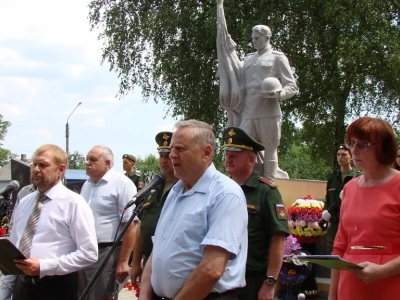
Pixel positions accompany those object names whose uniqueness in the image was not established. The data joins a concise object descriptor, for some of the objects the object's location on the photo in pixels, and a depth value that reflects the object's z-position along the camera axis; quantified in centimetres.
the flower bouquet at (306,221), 739
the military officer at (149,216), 507
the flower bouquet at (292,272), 694
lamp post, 3931
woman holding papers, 326
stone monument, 962
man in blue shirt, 294
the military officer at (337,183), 761
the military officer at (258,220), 418
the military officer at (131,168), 1187
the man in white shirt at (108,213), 603
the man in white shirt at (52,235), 423
